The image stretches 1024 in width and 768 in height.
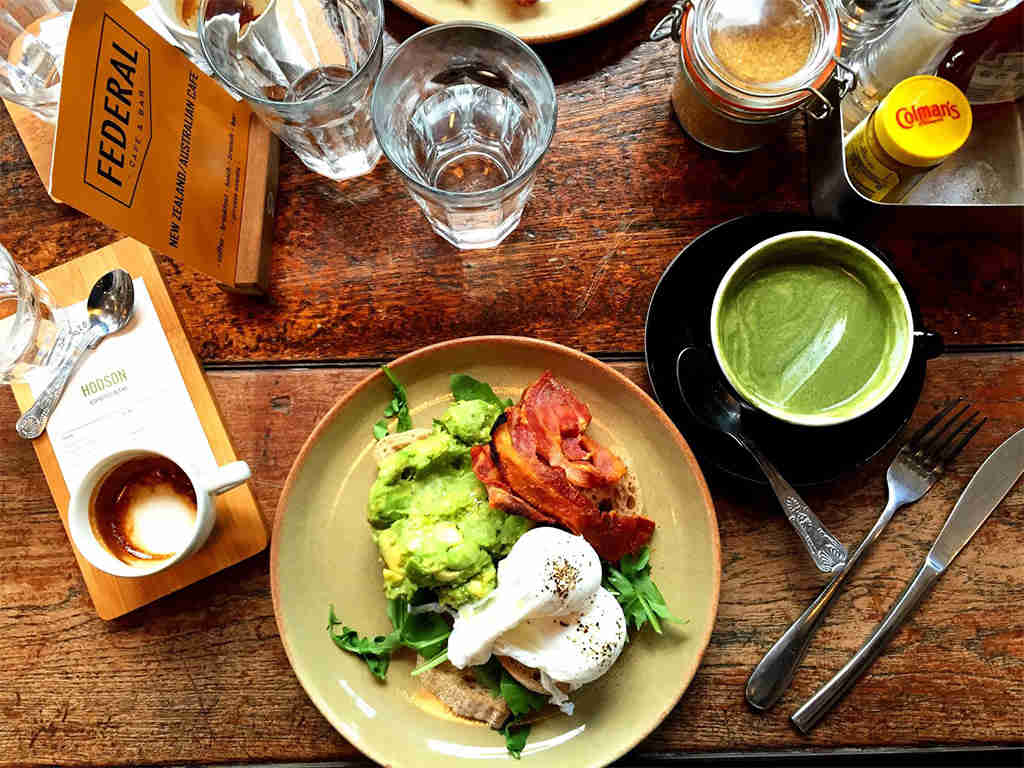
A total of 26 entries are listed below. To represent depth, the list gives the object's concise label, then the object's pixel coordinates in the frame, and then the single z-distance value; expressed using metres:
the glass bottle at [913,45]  0.33
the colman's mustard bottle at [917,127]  0.33
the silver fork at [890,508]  0.38
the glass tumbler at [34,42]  0.41
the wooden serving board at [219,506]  0.38
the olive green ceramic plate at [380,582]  0.36
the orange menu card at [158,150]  0.28
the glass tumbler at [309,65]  0.35
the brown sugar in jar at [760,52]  0.34
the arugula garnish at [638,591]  0.36
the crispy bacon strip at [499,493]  0.34
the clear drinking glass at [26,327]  0.37
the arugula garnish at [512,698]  0.35
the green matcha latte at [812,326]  0.34
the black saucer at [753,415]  0.37
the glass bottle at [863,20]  0.38
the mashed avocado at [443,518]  0.34
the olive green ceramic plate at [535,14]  0.39
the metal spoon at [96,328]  0.38
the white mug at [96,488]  0.34
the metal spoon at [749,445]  0.36
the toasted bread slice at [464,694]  0.36
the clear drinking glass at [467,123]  0.35
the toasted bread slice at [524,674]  0.35
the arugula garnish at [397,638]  0.36
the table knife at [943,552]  0.38
